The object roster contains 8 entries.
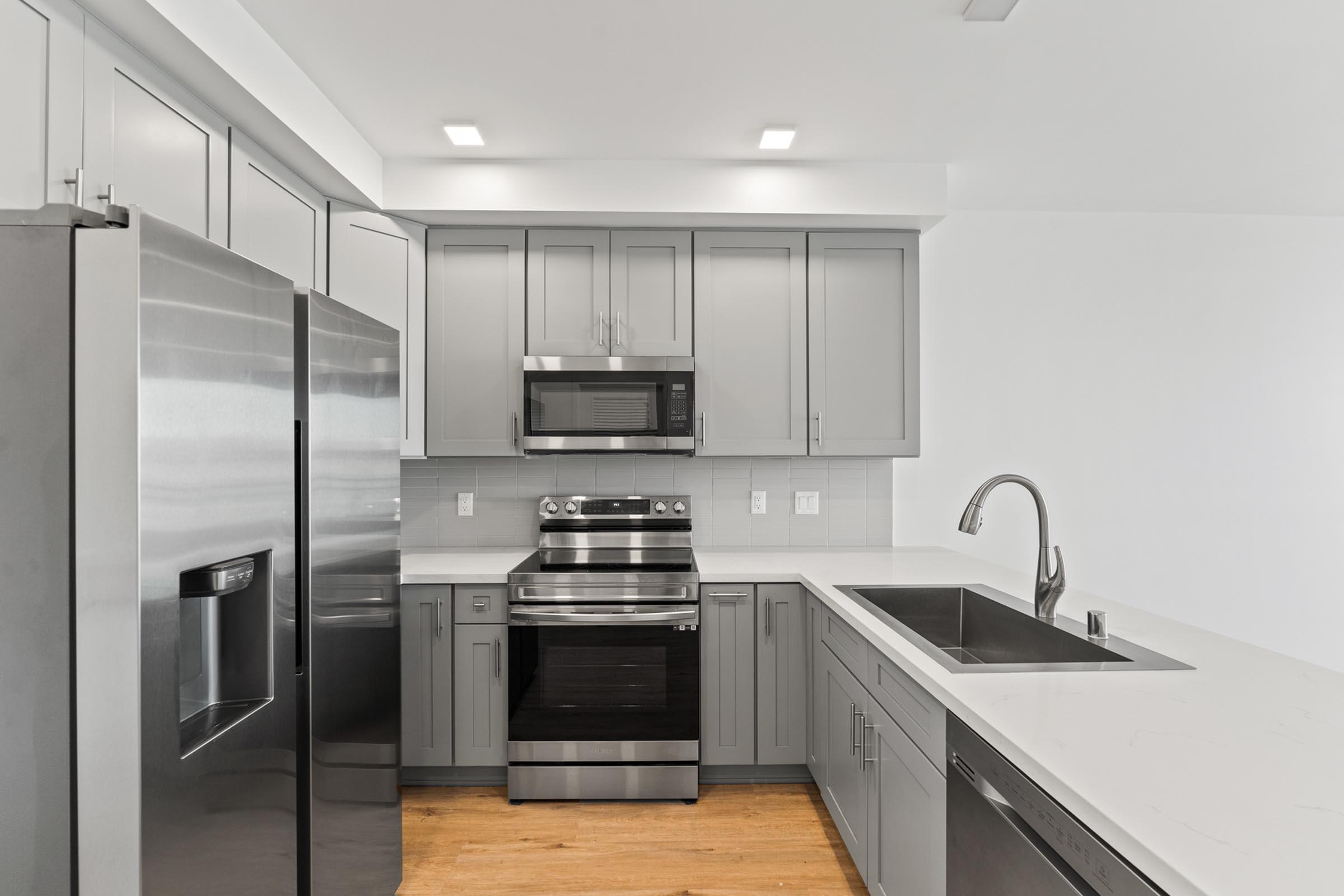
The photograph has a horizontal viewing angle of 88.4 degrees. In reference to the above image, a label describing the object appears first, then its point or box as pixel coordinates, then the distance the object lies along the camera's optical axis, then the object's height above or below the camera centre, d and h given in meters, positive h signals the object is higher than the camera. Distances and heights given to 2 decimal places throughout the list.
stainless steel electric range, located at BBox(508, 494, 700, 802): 2.61 -0.89
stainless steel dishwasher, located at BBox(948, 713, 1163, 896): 0.92 -0.61
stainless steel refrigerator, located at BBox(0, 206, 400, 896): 1.04 -0.18
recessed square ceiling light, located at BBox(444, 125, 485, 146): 2.48 +1.15
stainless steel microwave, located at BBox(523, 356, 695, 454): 2.89 +0.19
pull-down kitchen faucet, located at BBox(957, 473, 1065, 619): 1.83 -0.29
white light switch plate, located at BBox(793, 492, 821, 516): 3.29 -0.25
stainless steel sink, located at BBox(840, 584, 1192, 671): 1.52 -0.49
